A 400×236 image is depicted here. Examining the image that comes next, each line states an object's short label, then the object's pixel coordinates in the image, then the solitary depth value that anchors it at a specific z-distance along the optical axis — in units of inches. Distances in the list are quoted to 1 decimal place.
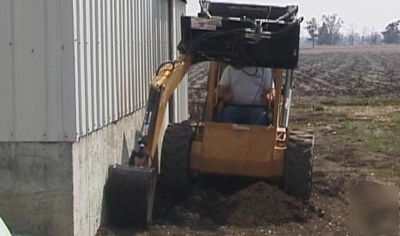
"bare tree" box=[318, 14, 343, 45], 7667.3
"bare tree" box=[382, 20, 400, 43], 7706.7
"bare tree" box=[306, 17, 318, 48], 7268.7
